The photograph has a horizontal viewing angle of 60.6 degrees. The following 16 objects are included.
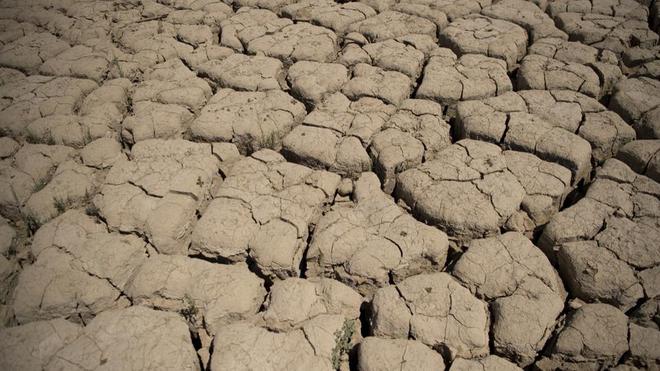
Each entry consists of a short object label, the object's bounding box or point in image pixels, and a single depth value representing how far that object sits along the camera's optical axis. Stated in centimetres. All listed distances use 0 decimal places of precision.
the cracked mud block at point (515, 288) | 82
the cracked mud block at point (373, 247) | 90
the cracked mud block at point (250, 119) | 111
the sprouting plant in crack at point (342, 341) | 81
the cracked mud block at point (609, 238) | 86
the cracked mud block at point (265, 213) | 92
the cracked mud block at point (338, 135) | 106
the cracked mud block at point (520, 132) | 103
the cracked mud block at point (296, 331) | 80
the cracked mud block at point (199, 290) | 86
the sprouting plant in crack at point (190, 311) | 86
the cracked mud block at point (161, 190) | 95
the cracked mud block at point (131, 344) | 80
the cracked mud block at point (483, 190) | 95
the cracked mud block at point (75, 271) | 87
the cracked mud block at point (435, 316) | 82
